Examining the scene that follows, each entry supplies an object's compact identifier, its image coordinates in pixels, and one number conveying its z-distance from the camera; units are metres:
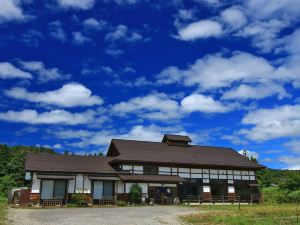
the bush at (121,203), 22.93
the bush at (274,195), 26.14
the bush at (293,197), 24.59
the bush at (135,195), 24.08
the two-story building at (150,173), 23.13
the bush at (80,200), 22.25
